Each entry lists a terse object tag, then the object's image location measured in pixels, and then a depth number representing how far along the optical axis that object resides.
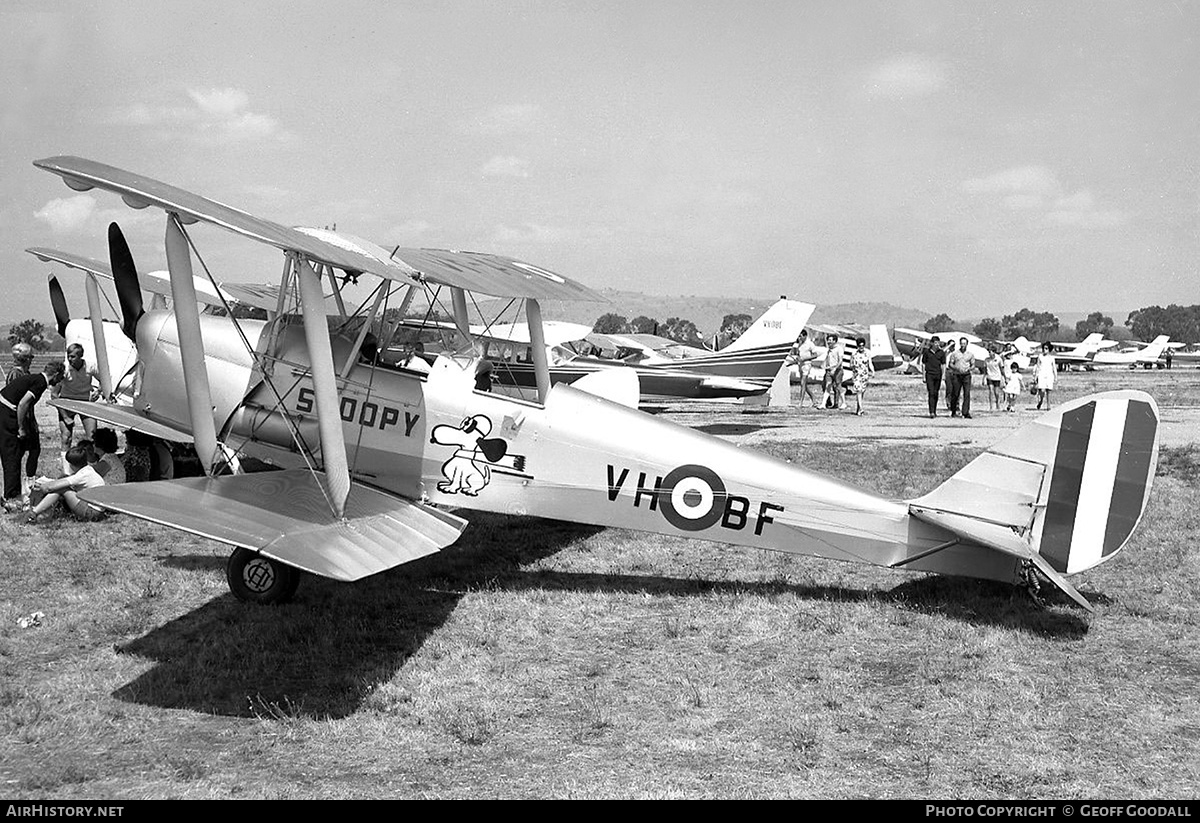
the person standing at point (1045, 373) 21.45
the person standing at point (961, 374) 19.61
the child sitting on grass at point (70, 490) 8.78
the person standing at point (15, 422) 9.00
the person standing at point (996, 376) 22.59
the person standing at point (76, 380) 10.42
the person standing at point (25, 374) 9.16
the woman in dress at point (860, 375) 21.45
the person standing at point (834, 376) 23.05
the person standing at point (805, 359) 24.37
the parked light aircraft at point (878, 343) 40.41
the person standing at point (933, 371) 20.33
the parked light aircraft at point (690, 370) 19.28
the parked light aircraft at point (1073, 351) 44.65
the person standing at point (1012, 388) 22.16
